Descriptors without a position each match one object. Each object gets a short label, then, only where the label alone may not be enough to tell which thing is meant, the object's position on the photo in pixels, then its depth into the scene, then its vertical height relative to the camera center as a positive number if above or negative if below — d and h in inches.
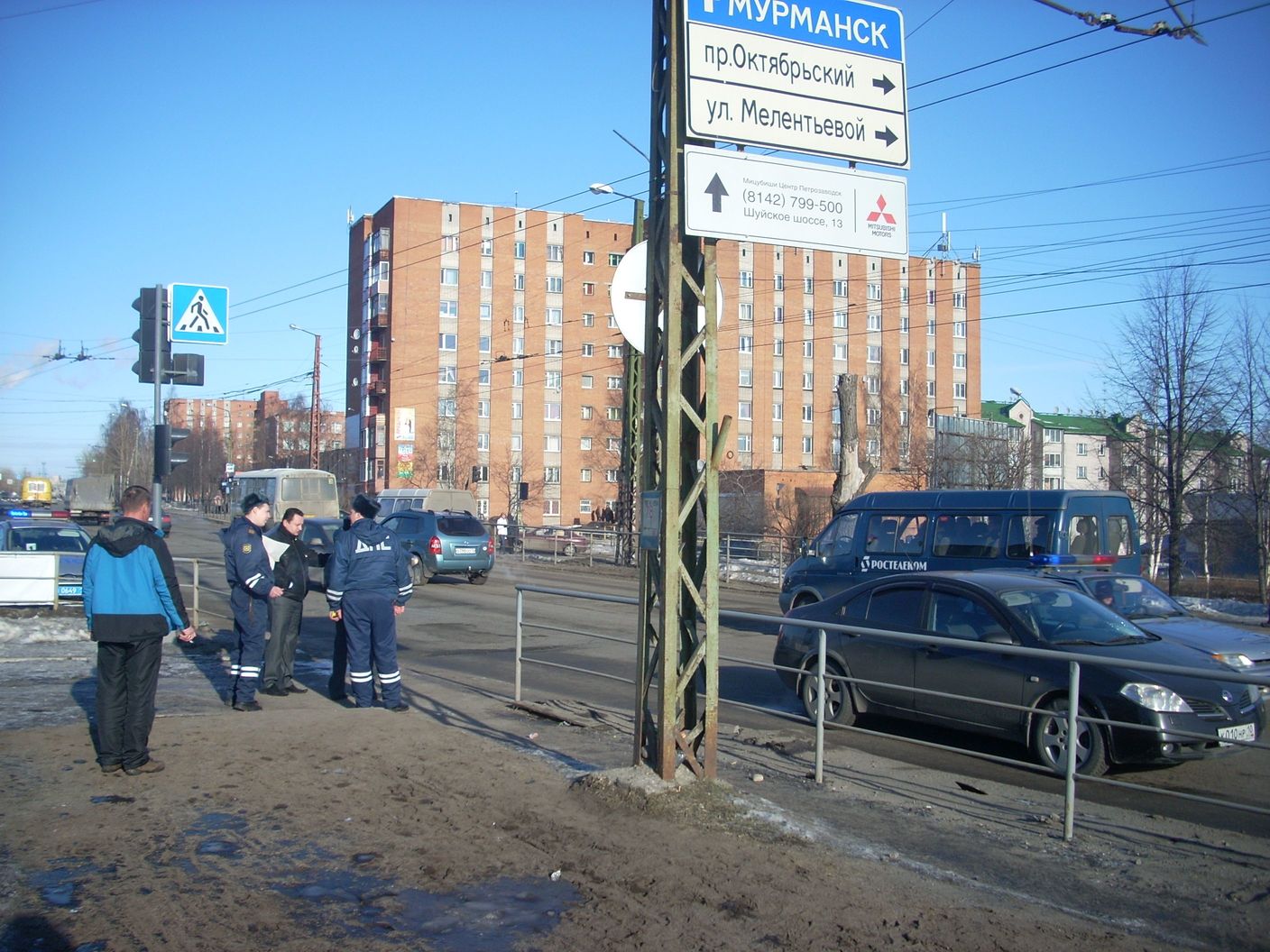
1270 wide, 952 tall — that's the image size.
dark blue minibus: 547.2 -24.8
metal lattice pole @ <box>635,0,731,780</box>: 242.2 +5.3
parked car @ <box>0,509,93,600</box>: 731.4 -40.9
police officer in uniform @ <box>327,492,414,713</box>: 358.6 -39.3
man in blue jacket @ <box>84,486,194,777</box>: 264.7 -36.7
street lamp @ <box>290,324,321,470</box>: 2020.2 +149.9
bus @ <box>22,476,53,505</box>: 2687.0 -23.8
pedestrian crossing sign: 522.0 +84.7
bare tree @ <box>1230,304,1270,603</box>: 1080.2 +32.3
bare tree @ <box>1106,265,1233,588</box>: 1031.6 +75.8
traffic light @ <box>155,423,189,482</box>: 498.3 +16.3
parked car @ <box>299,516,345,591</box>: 914.3 -46.0
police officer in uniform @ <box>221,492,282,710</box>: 360.2 -39.5
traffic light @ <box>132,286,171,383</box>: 494.6 +72.7
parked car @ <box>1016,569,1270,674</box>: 360.2 -49.8
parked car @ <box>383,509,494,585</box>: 967.6 -54.3
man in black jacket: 388.2 -47.3
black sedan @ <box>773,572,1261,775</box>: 286.5 -55.3
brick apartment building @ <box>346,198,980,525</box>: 2694.4 +367.7
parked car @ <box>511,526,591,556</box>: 1446.9 -82.9
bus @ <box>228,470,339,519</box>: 1700.3 -10.3
